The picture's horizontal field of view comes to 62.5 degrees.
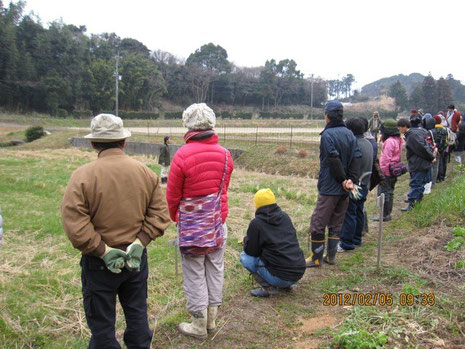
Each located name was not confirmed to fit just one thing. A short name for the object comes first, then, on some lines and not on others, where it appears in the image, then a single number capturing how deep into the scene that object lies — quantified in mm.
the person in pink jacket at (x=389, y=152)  6461
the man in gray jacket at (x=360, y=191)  5195
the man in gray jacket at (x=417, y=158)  6969
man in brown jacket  2369
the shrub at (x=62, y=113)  46838
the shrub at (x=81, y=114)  47094
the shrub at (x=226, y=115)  54269
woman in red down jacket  3018
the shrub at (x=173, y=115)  54188
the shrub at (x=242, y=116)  54125
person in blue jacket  4352
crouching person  3709
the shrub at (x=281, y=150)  17877
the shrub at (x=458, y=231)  4844
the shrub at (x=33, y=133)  31344
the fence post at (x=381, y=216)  4168
